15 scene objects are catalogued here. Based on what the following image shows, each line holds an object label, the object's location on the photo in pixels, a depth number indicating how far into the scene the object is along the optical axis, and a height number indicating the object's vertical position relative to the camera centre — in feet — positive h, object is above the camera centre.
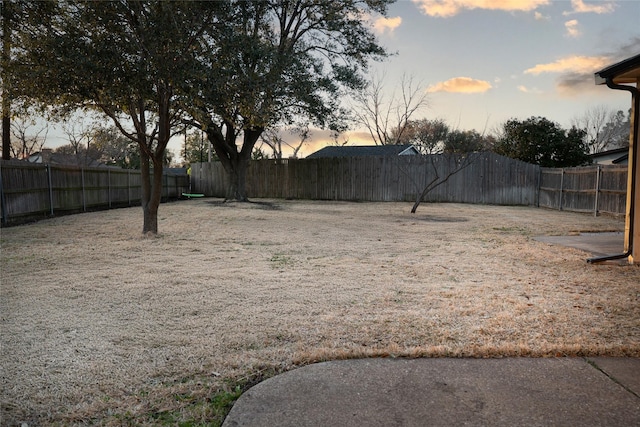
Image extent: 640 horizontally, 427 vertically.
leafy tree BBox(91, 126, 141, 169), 125.59 +8.60
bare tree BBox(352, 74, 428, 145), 97.55 +19.98
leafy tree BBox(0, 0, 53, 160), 22.59 +8.97
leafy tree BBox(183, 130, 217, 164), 133.51 +12.02
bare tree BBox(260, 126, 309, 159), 118.58 +13.05
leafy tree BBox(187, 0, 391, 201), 30.17 +12.00
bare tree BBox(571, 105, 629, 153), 120.06 +18.09
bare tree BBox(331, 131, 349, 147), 118.01 +13.14
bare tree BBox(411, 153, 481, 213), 56.59 +3.53
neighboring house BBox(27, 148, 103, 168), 112.49 +7.88
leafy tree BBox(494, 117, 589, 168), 69.00 +7.05
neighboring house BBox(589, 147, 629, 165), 62.95 +5.20
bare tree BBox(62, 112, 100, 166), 39.24 +11.21
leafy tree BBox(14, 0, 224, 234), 22.16 +7.40
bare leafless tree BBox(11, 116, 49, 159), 87.84 +10.71
